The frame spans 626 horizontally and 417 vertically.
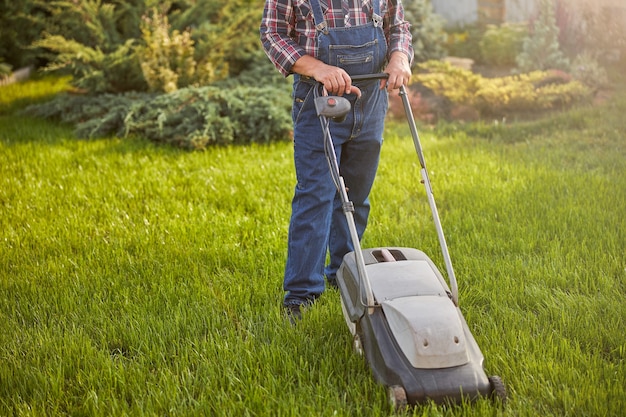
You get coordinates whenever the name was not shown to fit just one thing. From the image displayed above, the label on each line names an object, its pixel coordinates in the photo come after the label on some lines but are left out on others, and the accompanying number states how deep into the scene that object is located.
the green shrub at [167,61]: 6.84
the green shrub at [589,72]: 7.81
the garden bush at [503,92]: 7.05
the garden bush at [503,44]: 9.16
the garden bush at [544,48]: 8.42
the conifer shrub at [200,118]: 6.04
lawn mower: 2.31
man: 2.93
